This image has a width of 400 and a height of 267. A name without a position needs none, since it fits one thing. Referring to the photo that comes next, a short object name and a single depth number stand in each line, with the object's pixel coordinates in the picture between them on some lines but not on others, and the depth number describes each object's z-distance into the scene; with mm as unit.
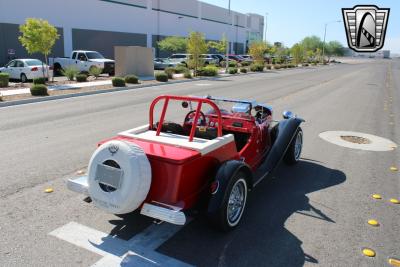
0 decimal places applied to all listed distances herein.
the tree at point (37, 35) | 19359
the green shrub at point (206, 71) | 28516
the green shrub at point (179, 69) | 29766
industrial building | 32250
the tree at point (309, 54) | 72900
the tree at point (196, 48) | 27734
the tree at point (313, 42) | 114100
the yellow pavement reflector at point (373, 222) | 4321
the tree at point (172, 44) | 49812
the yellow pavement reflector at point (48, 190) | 4933
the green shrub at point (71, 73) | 21172
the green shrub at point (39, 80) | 17903
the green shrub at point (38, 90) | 14602
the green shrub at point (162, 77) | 22719
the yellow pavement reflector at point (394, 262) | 3535
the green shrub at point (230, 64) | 42116
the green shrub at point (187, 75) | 26205
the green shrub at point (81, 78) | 20500
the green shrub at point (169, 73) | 25031
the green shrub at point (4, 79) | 17469
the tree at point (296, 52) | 58278
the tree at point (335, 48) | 134938
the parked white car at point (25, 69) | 20422
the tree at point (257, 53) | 44438
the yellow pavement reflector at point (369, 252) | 3666
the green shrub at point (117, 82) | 18656
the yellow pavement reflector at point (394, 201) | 4992
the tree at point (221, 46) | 50606
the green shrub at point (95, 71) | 22631
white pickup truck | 24922
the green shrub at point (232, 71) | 32275
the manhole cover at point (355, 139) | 8228
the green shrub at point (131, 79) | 20344
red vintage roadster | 3398
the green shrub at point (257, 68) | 37862
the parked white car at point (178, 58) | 37547
